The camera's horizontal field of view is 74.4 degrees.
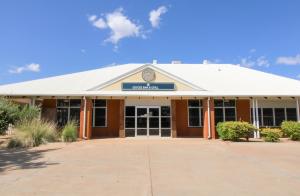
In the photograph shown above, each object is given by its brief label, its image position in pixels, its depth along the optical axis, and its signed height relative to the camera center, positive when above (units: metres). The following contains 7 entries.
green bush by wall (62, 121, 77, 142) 11.76 -1.26
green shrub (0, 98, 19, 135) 10.97 -0.09
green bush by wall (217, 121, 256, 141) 12.12 -1.10
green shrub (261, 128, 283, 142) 12.31 -1.42
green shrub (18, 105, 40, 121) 11.77 -0.03
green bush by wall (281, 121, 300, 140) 12.71 -1.12
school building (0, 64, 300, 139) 13.39 +0.72
